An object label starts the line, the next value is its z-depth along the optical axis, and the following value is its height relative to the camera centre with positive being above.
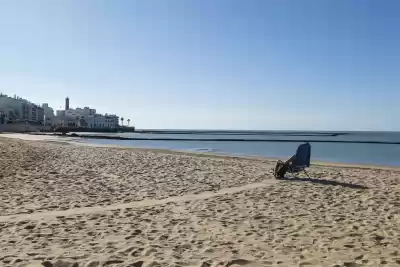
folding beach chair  12.34 -0.88
